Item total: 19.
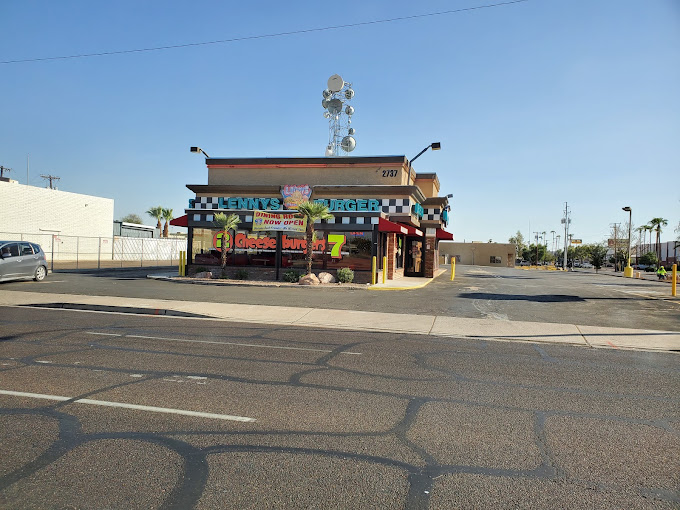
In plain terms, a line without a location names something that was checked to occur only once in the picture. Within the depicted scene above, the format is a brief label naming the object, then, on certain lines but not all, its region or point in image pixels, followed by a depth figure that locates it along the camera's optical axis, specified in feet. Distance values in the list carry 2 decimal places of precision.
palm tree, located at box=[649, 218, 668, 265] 284.00
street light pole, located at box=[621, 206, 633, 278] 147.83
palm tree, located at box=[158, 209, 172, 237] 249.34
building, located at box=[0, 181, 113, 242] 119.14
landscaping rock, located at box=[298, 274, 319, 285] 70.81
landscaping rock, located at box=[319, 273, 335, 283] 73.16
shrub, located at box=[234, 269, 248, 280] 78.23
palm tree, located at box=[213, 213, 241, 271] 77.10
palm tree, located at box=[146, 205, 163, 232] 247.70
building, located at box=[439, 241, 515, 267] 267.80
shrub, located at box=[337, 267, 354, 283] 73.31
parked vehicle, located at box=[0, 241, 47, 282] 58.80
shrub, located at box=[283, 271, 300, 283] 73.82
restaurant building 78.07
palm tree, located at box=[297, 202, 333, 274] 72.54
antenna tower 103.55
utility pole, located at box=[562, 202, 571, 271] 257.96
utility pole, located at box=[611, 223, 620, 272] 284.49
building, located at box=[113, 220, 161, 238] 179.11
